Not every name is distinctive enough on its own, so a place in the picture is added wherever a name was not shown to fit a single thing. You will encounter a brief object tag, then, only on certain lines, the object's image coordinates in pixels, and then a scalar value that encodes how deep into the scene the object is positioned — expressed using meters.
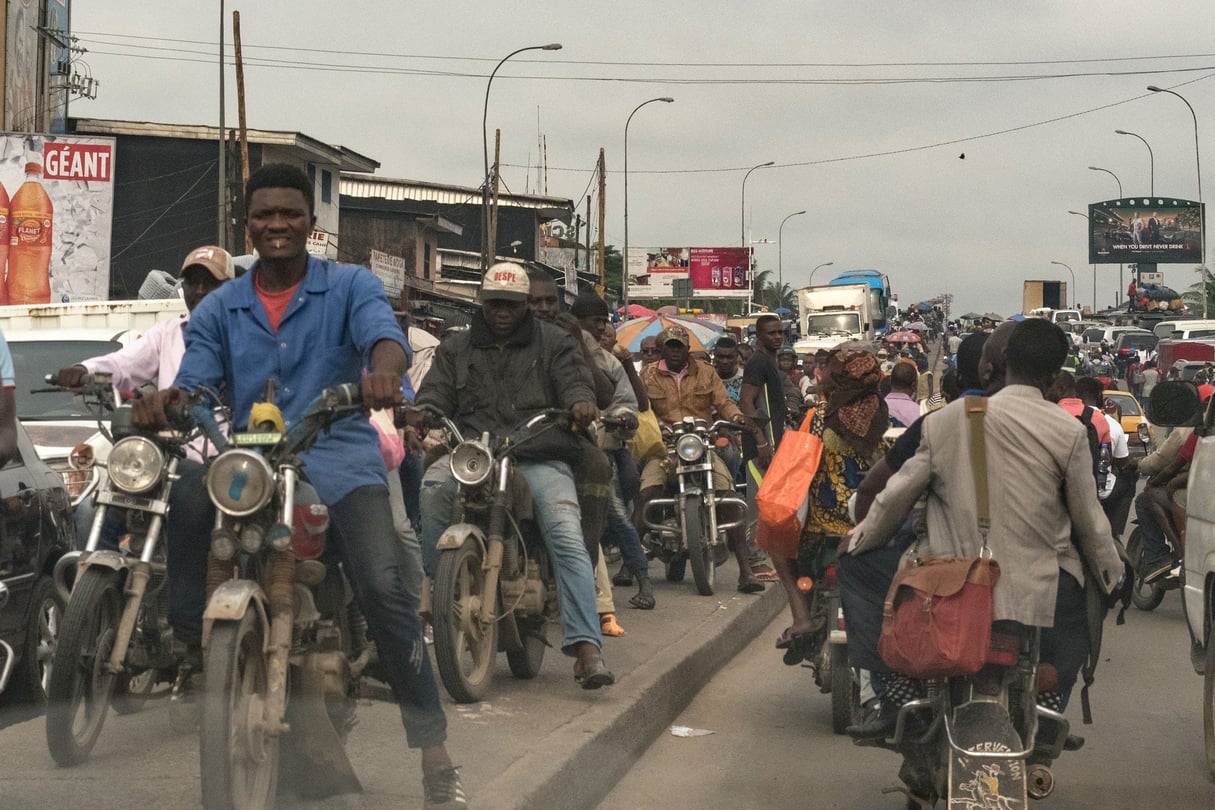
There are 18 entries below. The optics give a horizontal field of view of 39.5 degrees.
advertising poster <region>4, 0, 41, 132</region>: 41.22
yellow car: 31.03
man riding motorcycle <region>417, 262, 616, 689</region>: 7.35
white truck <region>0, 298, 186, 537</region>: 9.46
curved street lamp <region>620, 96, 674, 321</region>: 58.59
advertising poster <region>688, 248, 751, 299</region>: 96.00
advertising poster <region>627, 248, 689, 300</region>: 88.25
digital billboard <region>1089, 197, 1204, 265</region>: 94.50
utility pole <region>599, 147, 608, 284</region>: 53.41
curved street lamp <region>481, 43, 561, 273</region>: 36.69
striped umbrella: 19.36
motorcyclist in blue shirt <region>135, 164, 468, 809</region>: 4.67
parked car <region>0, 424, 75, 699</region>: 7.16
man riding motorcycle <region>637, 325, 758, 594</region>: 12.22
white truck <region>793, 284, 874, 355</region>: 53.19
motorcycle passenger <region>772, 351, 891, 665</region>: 7.64
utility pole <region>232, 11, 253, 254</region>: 32.16
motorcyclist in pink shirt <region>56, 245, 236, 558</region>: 6.43
